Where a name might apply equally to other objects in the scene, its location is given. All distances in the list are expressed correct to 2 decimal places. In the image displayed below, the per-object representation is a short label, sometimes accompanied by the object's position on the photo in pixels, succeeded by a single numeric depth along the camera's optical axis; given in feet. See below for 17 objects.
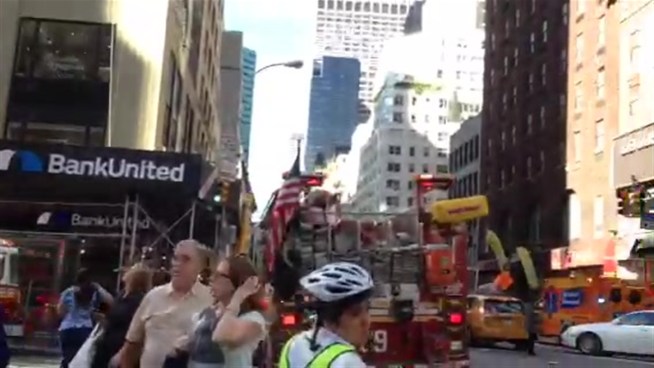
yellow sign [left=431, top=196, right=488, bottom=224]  39.70
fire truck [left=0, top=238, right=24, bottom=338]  53.57
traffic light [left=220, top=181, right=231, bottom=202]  57.77
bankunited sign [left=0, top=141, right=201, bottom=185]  53.47
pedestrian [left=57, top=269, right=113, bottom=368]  32.07
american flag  43.14
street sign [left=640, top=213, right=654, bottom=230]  93.60
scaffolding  52.97
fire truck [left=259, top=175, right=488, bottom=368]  35.53
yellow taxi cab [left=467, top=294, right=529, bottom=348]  87.40
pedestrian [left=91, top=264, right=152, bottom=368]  22.67
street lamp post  59.82
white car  85.61
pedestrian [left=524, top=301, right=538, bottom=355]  86.97
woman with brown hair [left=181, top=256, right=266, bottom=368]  16.16
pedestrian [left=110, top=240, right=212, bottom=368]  19.43
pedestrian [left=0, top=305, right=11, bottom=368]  21.83
